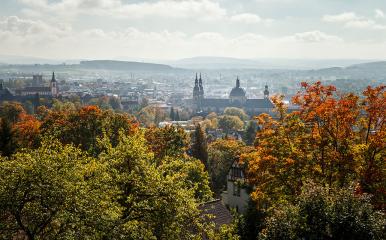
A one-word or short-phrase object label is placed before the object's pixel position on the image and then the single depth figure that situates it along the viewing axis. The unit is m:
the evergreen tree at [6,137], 42.62
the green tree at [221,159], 57.24
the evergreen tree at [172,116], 159.88
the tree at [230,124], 134.45
